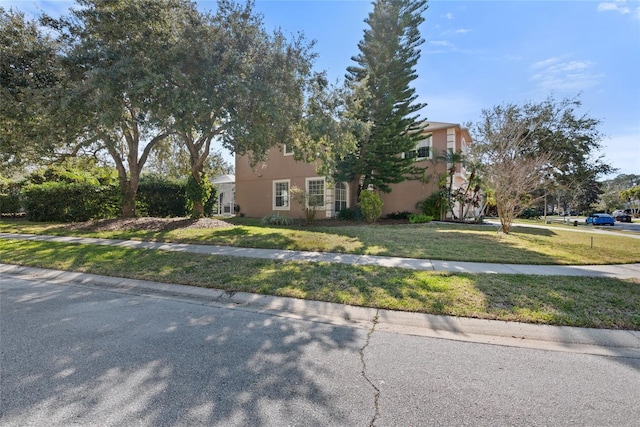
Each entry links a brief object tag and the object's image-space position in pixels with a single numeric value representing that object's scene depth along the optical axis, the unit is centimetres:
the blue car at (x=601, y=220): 2522
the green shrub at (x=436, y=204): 1656
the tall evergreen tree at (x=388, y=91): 1524
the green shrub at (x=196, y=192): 1330
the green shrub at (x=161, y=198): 1738
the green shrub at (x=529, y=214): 3406
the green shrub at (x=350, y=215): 1599
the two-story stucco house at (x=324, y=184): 1736
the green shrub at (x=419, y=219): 1570
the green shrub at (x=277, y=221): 1468
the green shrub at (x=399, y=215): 1724
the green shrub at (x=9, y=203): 1900
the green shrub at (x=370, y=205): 1497
